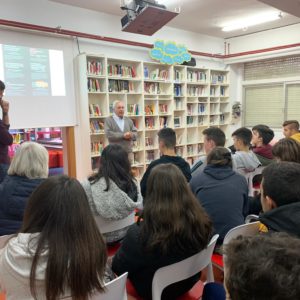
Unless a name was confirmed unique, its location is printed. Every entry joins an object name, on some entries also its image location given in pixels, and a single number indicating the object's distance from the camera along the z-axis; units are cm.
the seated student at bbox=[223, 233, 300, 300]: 60
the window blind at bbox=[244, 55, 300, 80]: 680
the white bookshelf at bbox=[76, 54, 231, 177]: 528
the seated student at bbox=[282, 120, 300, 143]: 435
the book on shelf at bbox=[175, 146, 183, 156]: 687
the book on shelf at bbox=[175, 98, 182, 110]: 662
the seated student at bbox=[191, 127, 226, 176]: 353
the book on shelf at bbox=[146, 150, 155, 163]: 627
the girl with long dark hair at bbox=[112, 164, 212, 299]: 146
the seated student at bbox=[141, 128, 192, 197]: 294
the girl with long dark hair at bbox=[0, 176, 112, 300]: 112
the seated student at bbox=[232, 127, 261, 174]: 349
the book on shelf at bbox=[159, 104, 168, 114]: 639
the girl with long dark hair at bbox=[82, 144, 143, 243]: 199
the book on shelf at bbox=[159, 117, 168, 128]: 634
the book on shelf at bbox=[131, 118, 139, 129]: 599
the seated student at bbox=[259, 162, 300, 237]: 137
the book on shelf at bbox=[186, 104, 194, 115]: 694
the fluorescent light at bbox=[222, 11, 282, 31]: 579
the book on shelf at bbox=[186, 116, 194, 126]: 695
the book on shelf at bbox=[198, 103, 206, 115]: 716
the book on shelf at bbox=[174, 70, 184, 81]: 649
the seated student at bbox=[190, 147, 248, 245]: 208
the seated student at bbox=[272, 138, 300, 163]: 257
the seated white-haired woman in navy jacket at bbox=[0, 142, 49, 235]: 191
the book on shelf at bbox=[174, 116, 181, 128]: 668
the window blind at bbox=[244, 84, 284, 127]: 714
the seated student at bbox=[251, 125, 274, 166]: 380
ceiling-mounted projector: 360
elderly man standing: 476
